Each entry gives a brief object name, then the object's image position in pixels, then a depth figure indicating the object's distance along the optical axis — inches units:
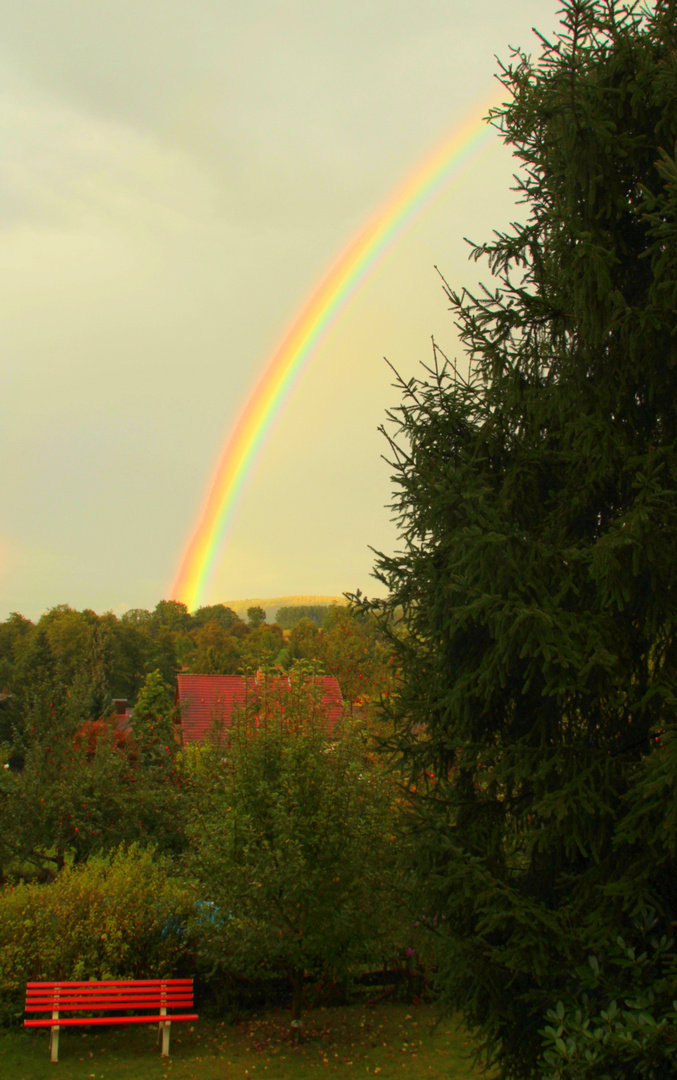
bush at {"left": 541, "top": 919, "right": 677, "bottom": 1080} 144.6
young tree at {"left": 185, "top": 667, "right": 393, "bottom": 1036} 374.6
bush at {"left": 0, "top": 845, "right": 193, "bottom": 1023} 401.1
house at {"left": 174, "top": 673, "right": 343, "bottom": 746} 1150.4
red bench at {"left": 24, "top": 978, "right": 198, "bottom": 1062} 382.0
